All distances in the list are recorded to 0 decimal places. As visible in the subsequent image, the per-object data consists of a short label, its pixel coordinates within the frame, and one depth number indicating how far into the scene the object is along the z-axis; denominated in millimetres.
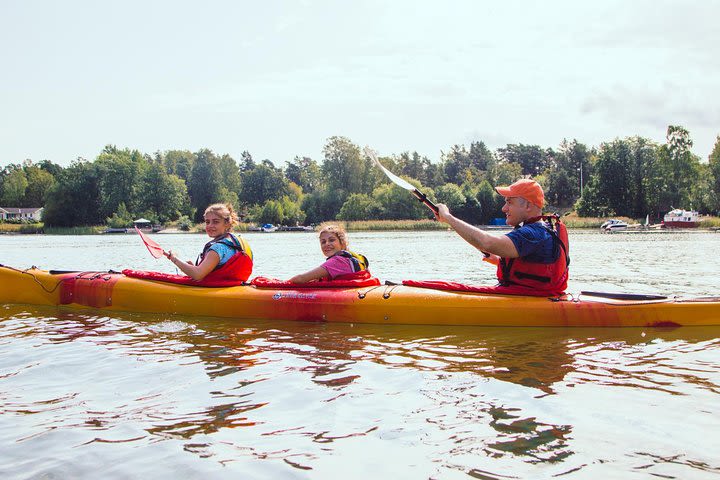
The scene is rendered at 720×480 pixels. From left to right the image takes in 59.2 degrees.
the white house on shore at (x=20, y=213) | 106125
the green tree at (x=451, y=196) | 75312
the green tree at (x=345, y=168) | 88625
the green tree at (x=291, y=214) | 84438
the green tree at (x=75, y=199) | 82688
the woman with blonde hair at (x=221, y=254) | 8078
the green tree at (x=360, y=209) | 78312
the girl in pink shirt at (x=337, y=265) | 7676
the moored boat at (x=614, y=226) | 59219
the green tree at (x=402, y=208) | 76938
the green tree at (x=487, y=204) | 76500
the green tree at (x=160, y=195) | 87312
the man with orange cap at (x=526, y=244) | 6184
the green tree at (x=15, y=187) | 104875
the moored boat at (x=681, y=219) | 58950
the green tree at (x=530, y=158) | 118312
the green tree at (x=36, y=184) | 105688
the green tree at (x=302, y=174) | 137000
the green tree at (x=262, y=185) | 103250
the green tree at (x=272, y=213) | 83375
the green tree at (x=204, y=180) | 99312
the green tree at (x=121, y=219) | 79775
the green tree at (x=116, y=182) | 85375
